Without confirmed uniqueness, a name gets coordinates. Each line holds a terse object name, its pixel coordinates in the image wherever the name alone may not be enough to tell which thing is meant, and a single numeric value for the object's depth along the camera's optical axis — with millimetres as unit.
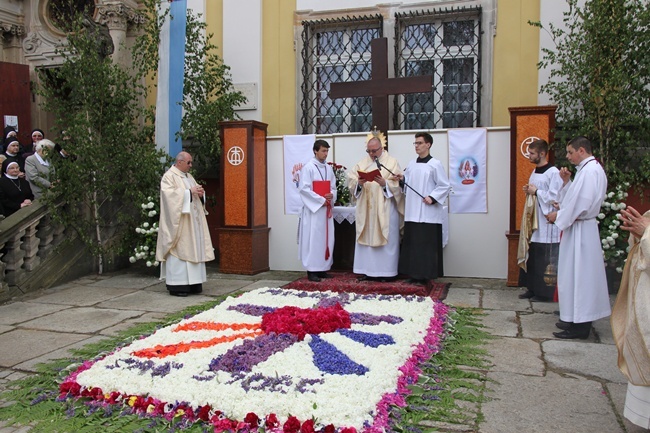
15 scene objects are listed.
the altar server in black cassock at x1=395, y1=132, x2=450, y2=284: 6859
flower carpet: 3162
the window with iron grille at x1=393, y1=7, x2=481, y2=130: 8641
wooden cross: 7773
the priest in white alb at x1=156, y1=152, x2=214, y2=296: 6750
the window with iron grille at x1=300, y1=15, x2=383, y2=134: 9133
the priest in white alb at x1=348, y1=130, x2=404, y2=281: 7199
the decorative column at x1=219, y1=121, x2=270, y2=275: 8086
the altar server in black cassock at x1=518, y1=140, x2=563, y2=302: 6121
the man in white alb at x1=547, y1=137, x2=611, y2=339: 4754
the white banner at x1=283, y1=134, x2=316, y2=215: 8297
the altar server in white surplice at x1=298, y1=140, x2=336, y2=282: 7480
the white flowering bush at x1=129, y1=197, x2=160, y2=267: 7680
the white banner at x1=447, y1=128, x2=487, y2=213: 7539
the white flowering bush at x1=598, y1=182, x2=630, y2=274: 6438
